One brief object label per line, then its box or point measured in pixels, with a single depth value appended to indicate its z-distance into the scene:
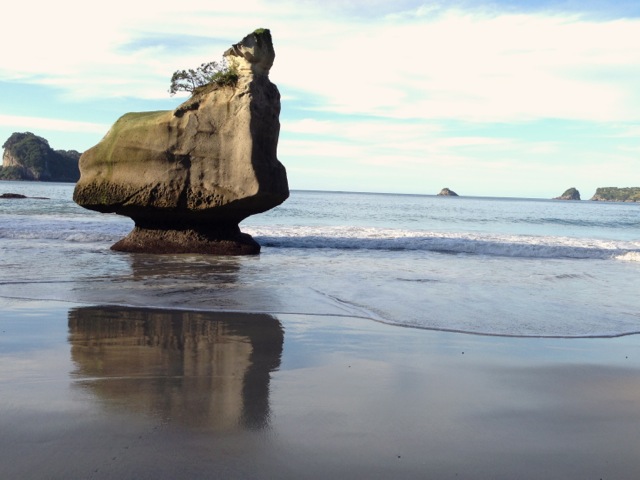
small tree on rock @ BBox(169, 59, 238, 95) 14.83
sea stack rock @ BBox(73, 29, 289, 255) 14.54
